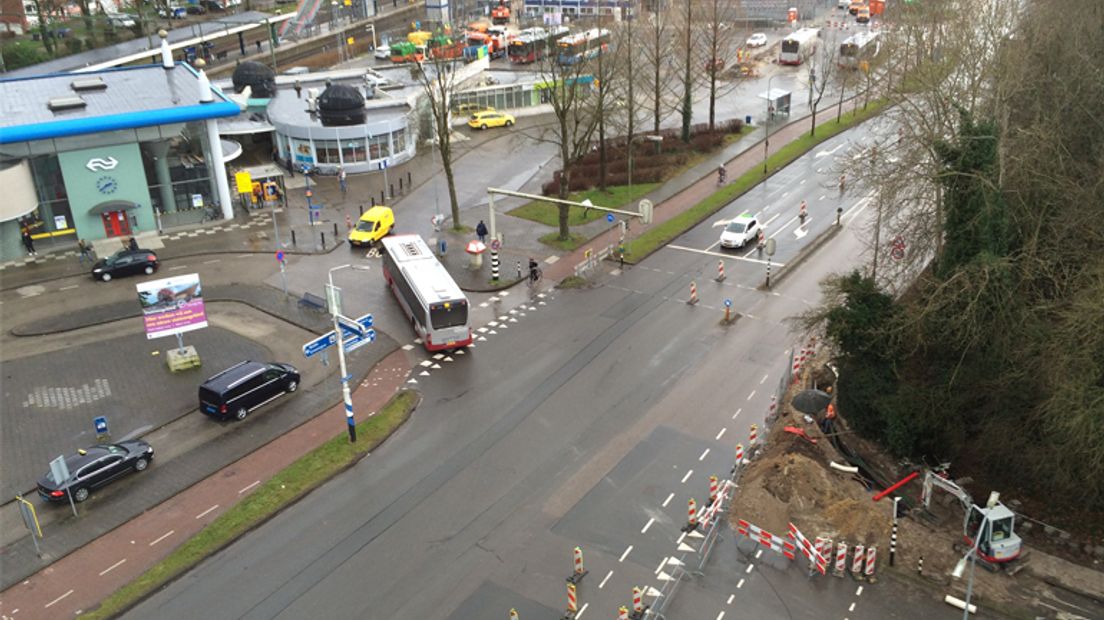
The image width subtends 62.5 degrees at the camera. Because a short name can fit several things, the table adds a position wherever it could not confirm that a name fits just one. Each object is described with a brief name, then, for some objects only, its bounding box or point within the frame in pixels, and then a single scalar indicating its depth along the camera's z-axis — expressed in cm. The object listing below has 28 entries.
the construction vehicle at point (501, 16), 11850
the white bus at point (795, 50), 9606
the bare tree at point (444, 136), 5075
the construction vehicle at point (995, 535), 2583
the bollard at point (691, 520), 2789
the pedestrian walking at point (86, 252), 4959
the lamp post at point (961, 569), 2210
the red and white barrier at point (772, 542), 2648
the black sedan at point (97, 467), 2933
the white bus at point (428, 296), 3866
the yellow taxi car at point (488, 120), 7650
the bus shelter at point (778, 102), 7544
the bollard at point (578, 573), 2602
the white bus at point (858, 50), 8331
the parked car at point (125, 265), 4719
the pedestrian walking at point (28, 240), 5012
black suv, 3403
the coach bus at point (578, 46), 5618
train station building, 4931
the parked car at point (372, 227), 5169
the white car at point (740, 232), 5044
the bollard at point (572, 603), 2448
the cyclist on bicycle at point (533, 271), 4638
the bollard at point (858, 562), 2592
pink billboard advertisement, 3684
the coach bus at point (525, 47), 10024
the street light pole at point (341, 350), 3134
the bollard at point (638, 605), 2383
